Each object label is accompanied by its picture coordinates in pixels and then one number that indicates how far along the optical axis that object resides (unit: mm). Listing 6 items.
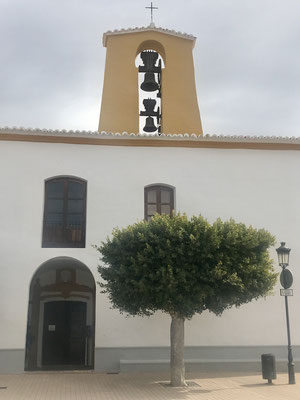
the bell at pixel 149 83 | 18000
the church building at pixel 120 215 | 13773
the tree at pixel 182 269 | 10844
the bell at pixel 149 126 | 17969
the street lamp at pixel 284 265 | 12500
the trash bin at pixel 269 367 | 11883
